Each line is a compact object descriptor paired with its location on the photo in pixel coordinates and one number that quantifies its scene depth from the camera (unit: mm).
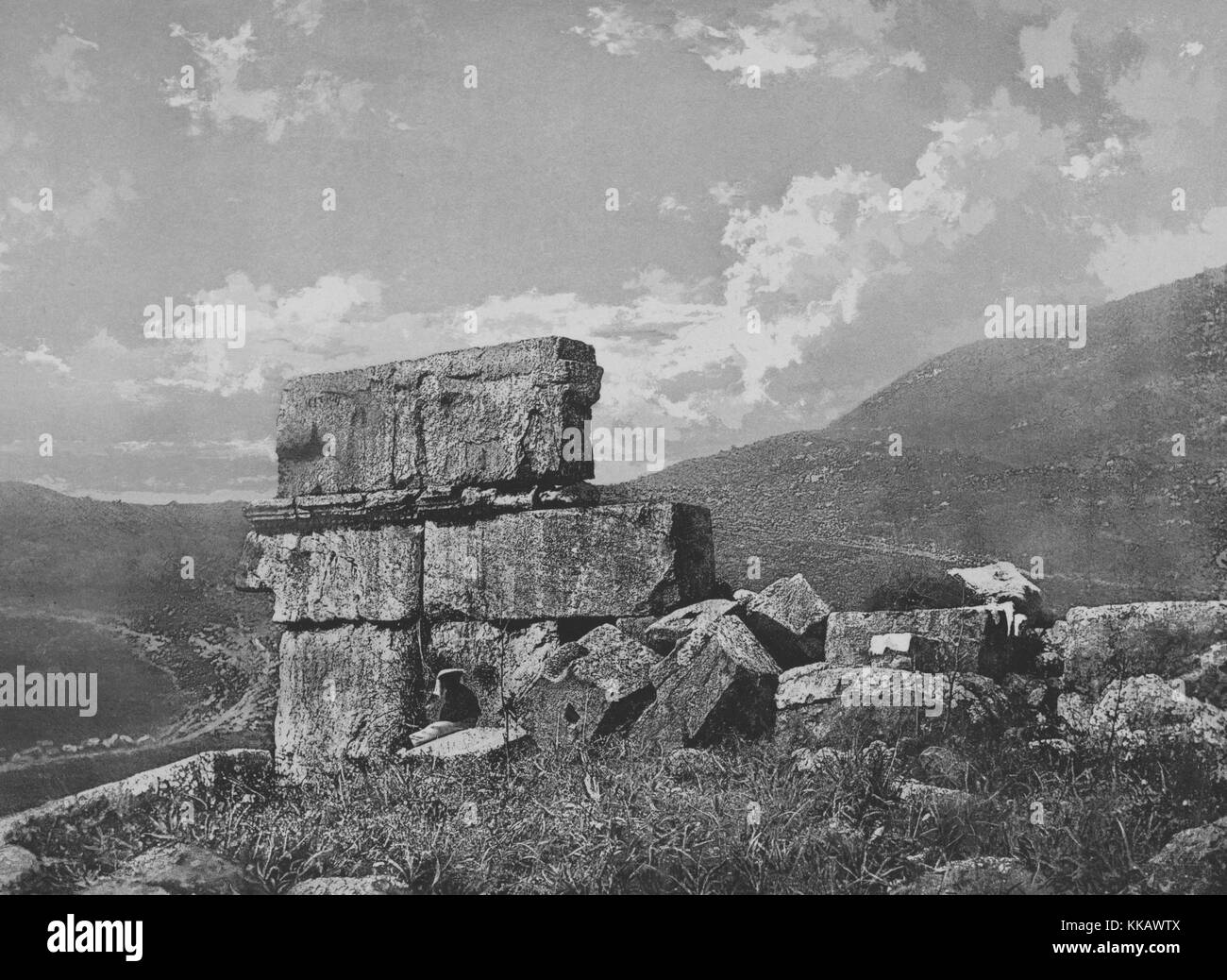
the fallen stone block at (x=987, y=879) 4316
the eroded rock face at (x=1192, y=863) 4277
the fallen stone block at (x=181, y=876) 4531
